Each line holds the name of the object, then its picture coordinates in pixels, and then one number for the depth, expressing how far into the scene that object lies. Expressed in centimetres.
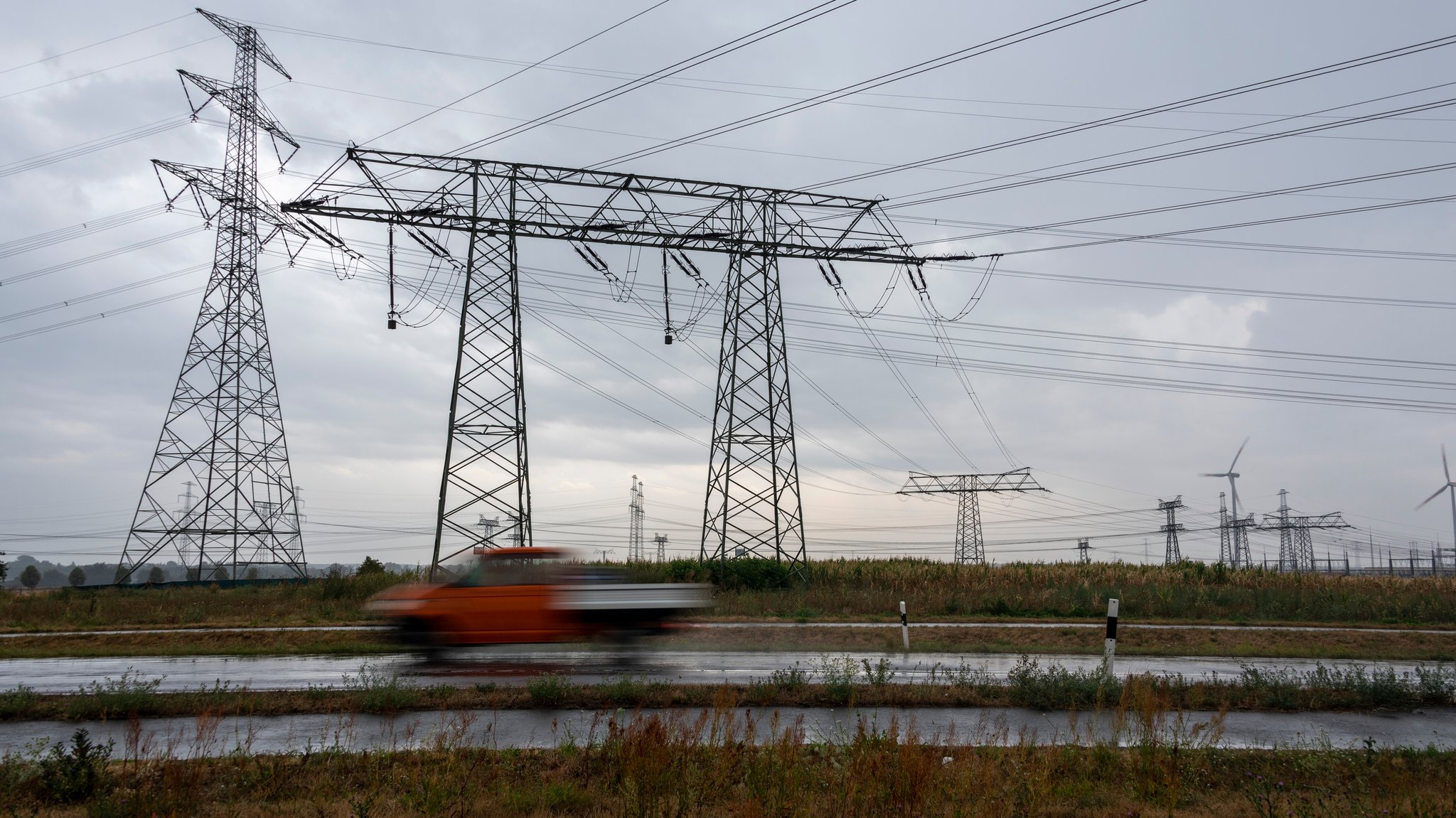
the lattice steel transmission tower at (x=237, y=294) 3994
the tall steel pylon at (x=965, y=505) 6362
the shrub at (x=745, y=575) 3178
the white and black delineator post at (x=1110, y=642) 1168
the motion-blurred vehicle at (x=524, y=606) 1555
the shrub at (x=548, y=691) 1116
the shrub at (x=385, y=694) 1070
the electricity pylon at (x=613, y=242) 2573
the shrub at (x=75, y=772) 709
